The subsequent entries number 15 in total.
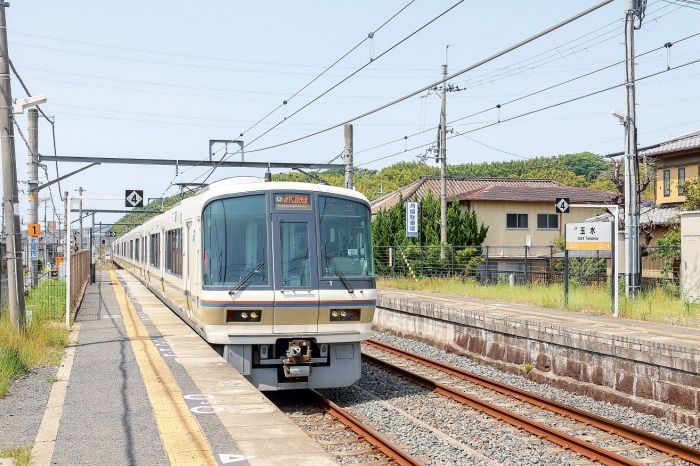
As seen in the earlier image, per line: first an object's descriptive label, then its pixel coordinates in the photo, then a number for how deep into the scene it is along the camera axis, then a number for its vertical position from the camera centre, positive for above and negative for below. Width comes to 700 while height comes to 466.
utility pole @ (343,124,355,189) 23.56 +2.69
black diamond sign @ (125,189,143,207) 22.75 +1.51
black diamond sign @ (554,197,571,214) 17.44 +0.83
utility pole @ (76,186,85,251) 45.50 +1.60
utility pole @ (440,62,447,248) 31.25 +3.52
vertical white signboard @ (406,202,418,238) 32.06 +0.99
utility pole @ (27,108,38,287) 22.53 +2.95
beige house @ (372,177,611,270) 40.09 +1.51
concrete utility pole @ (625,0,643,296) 18.72 +1.91
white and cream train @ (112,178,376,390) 10.12 -0.49
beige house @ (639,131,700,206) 34.94 +3.49
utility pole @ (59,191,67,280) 13.78 +0.05
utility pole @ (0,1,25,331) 12.41 +0.90
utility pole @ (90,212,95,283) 35.59 -1.01
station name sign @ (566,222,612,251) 15.75 +0.10
